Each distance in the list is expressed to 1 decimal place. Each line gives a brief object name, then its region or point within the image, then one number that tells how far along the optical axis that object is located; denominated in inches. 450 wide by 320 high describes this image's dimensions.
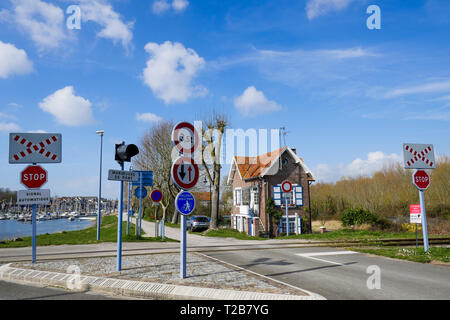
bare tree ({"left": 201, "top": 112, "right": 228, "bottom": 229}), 1049.5
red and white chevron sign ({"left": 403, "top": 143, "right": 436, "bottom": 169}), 446.0
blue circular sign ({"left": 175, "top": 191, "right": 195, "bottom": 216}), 279.0
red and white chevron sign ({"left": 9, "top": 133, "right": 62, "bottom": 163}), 370.9
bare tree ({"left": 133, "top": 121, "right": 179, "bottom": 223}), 1462.8
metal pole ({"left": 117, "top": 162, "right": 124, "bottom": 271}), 308.5
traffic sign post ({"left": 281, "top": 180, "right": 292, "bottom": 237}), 877.2
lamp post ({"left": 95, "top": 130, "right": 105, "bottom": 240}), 883.9
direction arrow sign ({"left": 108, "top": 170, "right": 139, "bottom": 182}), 306.3
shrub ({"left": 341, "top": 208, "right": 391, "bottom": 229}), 1059.3
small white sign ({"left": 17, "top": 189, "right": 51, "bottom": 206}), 358.9
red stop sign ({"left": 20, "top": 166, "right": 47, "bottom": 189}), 366.9
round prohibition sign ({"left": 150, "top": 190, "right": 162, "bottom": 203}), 629.8
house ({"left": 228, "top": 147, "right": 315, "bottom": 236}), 1054.4
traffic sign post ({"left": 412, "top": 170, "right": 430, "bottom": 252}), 437.7
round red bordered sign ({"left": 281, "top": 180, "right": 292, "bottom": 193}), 877.2
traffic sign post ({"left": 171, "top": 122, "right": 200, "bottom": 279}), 279.4
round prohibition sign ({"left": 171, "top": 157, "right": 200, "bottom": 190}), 278.8
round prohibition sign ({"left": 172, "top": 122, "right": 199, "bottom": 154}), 279.4
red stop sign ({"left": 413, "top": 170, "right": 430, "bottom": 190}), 444.1
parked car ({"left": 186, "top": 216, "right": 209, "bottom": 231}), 1267.2
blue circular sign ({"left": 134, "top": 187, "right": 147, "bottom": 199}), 672.6
